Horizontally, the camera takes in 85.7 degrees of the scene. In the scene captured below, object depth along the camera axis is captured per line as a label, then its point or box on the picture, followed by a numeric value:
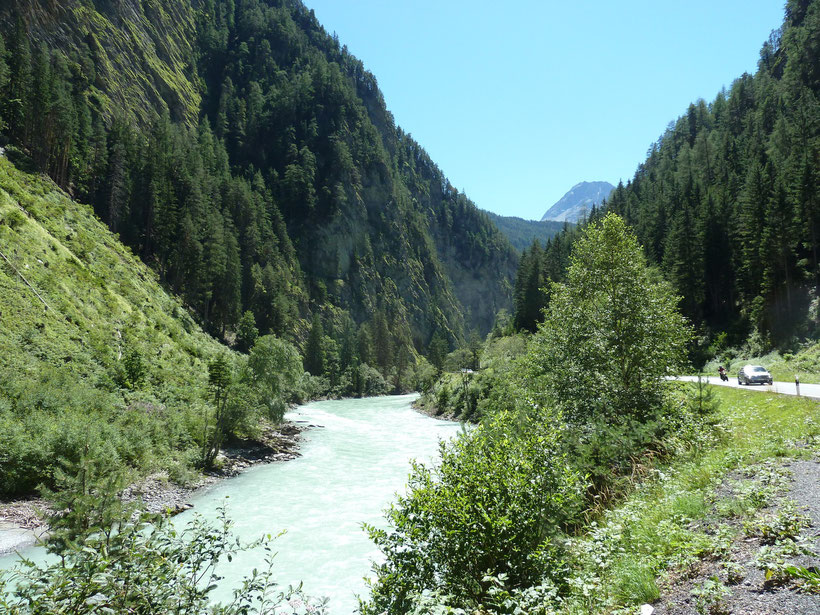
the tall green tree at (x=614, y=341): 14.59
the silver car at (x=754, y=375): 26.67
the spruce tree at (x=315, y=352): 91.94
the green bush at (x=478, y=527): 6.34
